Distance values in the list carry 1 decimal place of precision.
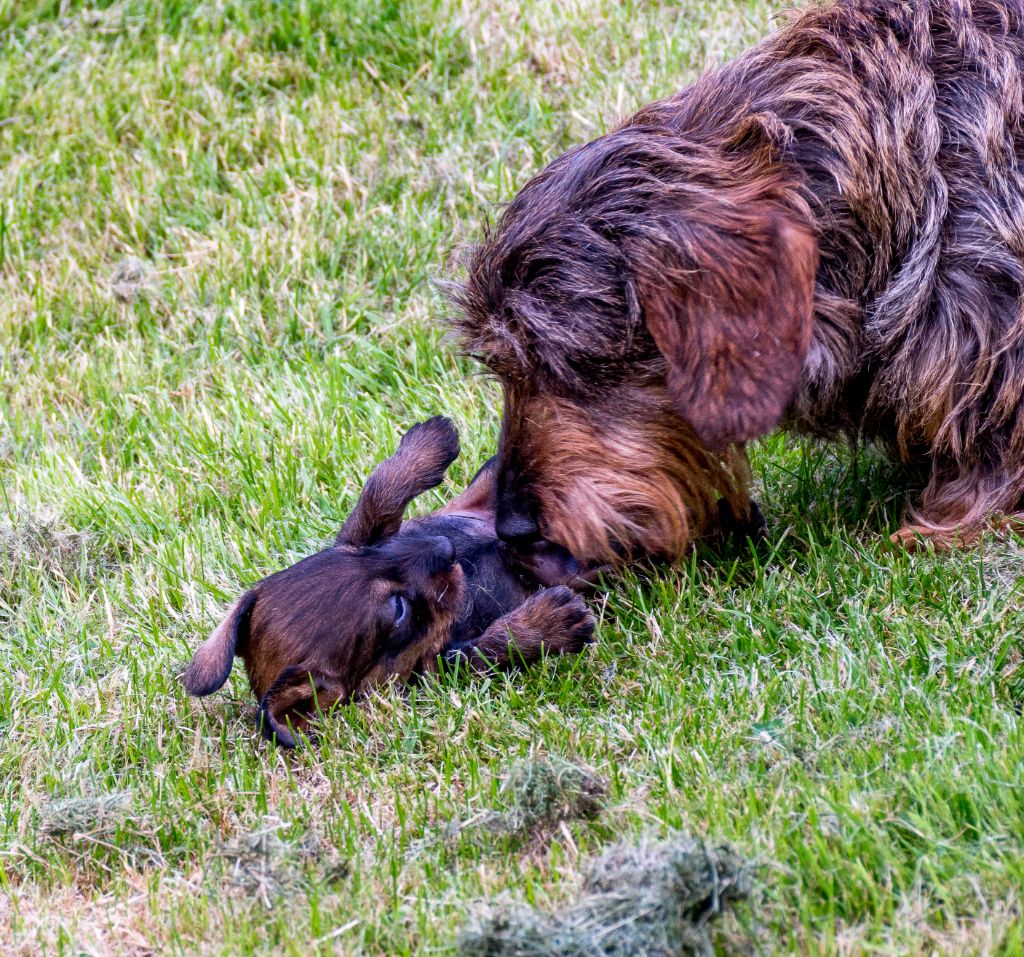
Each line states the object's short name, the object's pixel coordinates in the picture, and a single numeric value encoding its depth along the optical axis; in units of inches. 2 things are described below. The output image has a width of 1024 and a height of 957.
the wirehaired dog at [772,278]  272.2
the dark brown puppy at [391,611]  296.4
